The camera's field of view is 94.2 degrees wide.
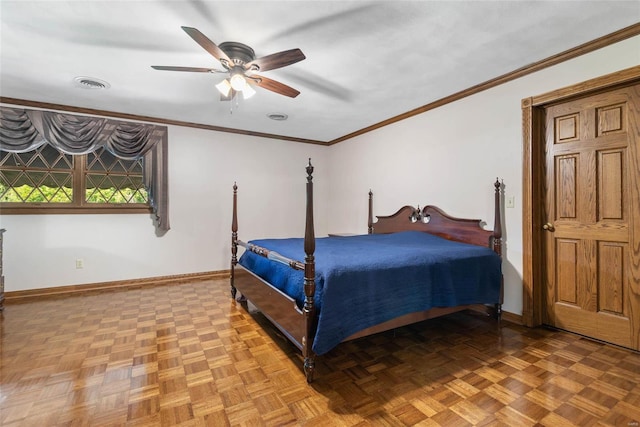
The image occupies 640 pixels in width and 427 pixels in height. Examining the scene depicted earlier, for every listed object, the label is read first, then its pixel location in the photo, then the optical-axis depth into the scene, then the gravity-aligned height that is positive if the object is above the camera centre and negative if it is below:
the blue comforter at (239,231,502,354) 1.81 -0.47
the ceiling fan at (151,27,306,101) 1.97 +1.07
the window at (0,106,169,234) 3.34 +0.63
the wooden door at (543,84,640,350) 2.15 -0.02
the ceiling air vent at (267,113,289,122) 3.89 +1.32
